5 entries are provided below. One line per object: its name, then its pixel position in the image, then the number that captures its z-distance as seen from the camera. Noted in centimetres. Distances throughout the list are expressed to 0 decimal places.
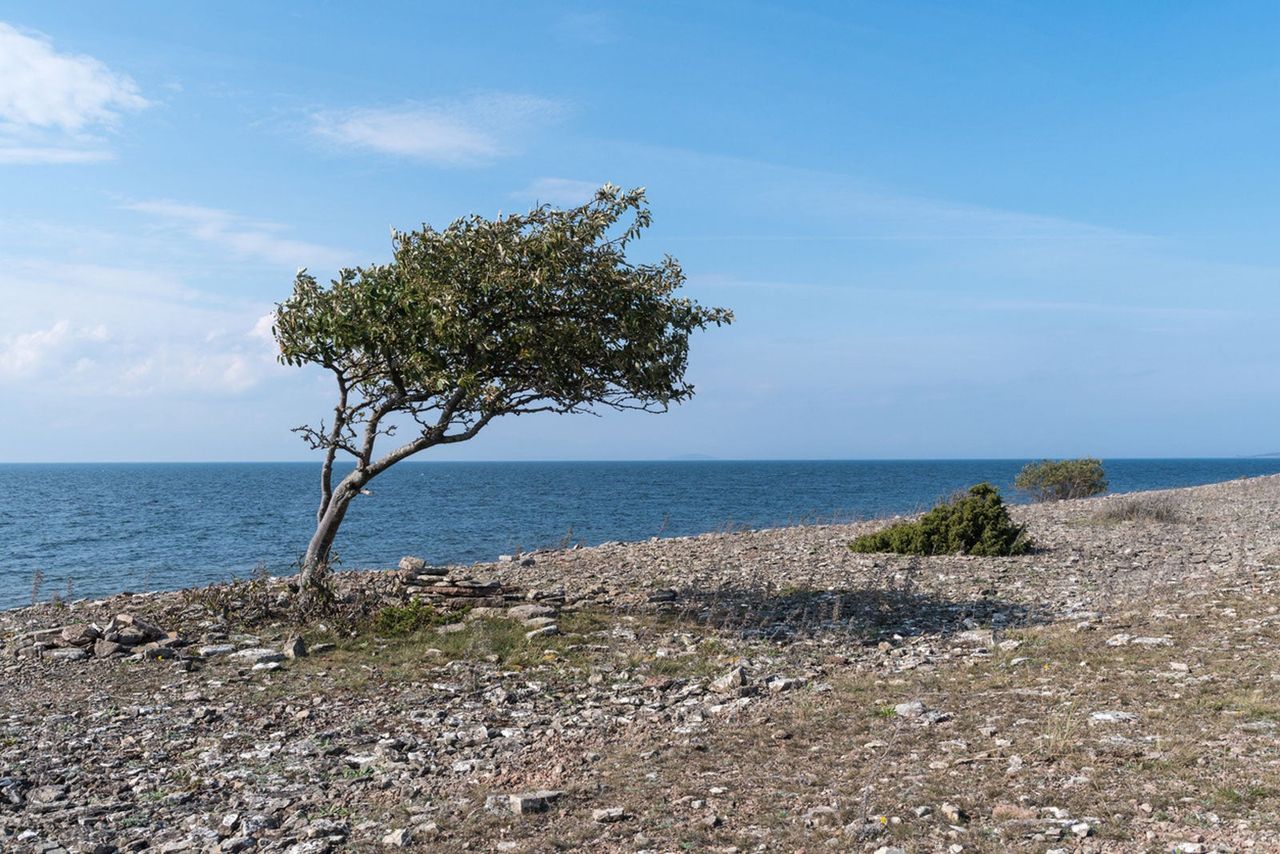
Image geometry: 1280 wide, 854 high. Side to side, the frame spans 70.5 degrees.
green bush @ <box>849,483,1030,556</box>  2652
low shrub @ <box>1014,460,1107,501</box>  5728
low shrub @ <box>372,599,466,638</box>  1590
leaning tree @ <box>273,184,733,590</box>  1589
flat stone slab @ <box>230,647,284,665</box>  1411
